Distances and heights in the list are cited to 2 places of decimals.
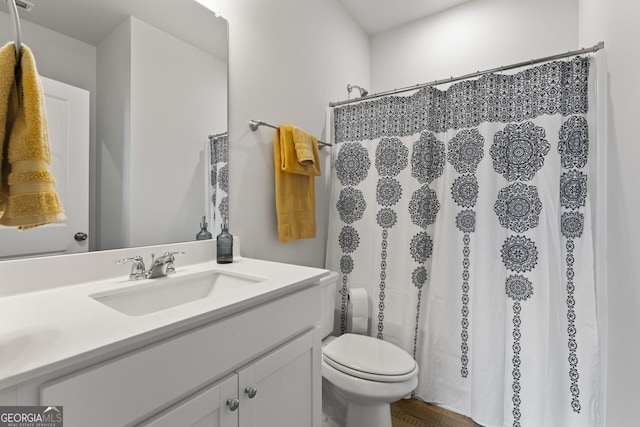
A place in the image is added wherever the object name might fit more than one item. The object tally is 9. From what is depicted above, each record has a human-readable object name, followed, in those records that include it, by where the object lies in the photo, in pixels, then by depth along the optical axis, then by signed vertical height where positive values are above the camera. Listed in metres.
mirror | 0.94 +0.42
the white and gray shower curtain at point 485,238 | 1.31 -0.13
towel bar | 1.49 +0.46
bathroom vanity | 0.50 -0.29
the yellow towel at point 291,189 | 1.56 +0.14
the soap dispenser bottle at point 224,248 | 1.26 -0.15
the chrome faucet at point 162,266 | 1.01 -0.18
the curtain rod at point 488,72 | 1.27 +0.71
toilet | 1.25 -0.71
